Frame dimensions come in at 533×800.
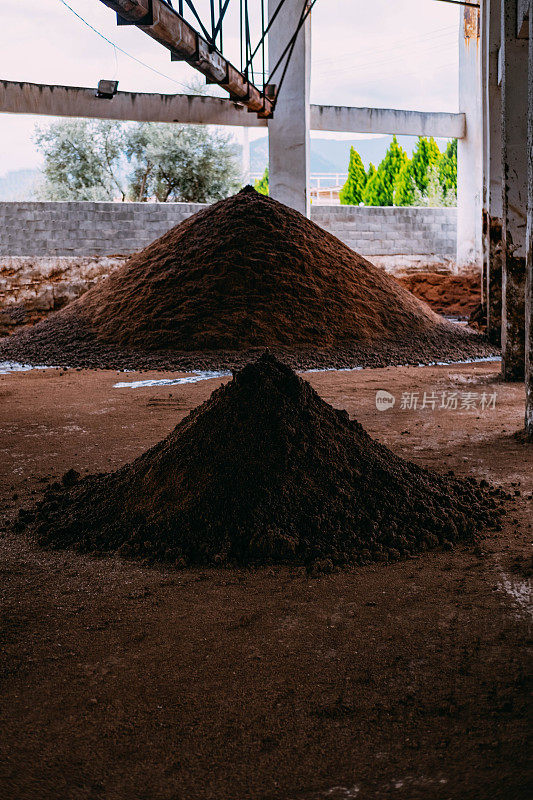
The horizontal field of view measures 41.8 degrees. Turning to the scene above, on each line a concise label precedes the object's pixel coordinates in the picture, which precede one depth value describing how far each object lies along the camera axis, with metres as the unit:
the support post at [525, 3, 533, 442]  4.82
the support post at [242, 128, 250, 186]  21.75
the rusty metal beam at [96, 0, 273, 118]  5.65
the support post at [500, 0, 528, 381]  6.64
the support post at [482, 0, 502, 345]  9.40
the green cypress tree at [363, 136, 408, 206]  22.78
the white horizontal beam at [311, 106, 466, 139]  15.55
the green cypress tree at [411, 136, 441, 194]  23.08
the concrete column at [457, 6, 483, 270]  16.03
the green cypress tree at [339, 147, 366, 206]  22.75
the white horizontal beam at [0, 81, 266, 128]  13.65
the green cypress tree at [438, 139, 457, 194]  23.44
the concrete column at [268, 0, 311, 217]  14.45
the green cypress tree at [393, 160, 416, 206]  22.80
